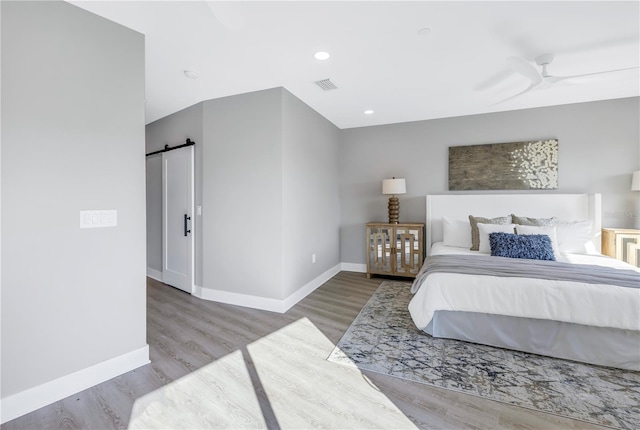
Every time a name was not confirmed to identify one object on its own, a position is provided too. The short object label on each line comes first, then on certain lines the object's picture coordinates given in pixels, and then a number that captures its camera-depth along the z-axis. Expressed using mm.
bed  2107
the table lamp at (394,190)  4543
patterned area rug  1762
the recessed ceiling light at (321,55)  2533
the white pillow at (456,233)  4051
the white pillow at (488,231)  3541
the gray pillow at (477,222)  3779
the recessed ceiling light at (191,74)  2836
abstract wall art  4039
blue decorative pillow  3088
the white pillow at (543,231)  3328
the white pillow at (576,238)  3492
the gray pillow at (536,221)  3621
